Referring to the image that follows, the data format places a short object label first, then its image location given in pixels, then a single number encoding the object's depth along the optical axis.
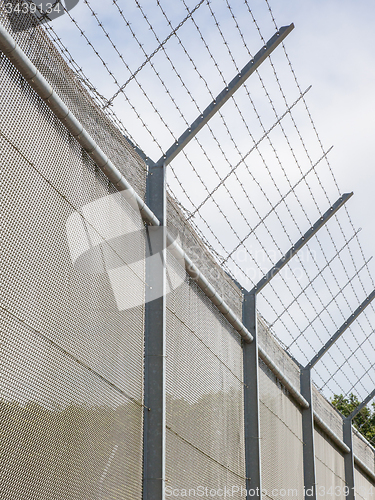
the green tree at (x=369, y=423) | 48.93
